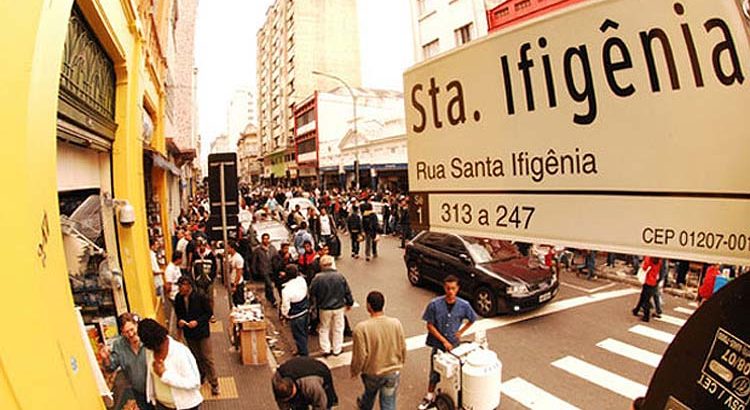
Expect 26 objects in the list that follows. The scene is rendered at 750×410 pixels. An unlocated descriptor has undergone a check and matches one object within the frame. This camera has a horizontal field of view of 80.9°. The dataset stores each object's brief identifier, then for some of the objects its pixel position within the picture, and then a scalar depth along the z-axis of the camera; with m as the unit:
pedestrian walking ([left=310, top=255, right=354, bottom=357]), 6.82
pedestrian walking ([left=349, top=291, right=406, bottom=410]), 4.71
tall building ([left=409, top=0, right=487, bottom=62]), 12.16
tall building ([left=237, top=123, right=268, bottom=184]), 98.38
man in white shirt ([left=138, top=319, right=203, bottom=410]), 3.89
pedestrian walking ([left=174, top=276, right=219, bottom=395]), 5.80
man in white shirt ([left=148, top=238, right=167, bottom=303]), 7.67
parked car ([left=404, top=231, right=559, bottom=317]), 8.81
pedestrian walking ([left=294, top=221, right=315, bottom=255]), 11.00
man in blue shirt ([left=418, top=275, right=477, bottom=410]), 5.37
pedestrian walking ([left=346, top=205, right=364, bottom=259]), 14.98
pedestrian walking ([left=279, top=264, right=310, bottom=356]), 6.62
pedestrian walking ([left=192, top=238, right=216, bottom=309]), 7.38
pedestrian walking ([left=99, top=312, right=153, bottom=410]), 4.30
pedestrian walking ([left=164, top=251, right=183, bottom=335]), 7.85
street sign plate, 1.13
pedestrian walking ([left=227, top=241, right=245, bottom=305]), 8.77
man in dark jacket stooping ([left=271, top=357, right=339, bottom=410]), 3.91
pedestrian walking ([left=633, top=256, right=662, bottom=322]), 8.41
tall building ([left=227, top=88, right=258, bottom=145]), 142.81
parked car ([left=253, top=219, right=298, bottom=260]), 12.69
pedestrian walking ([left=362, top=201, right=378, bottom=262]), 14.54
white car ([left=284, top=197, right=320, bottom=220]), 18.86
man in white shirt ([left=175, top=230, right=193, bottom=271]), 9.99
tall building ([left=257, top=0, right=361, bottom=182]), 55.94
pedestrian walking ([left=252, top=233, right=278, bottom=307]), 10.08
